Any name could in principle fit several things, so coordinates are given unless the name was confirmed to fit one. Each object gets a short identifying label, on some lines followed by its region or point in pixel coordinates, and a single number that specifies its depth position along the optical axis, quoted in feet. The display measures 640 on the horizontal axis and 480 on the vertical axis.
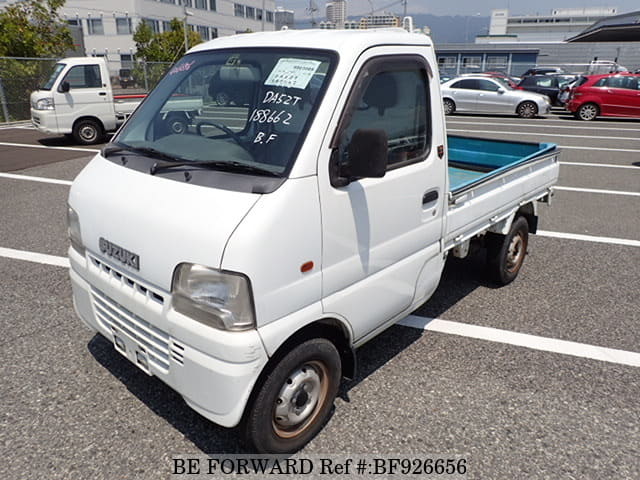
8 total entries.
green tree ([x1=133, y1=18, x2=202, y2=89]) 124.98
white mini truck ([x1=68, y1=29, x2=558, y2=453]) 6.83
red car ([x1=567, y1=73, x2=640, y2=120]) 53.47
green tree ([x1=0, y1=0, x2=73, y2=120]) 50.06
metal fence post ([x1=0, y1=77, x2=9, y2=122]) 48.57
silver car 56.90
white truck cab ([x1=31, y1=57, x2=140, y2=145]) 35.99
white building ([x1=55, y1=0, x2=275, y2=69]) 144.97
